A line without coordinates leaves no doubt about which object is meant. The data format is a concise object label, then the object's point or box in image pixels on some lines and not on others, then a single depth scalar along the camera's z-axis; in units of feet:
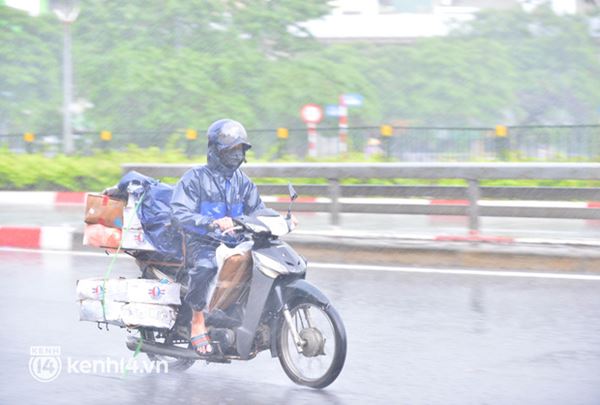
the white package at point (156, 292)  39.47
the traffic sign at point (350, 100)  165.27
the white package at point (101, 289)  40.06
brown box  40.45
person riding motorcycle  37.78
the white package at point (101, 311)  40.22
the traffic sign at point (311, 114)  157.87
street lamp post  141.08
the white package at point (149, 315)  39.50
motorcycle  36.14
